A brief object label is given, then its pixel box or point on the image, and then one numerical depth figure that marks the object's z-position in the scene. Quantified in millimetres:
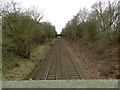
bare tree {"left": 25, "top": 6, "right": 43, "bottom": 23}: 35075
